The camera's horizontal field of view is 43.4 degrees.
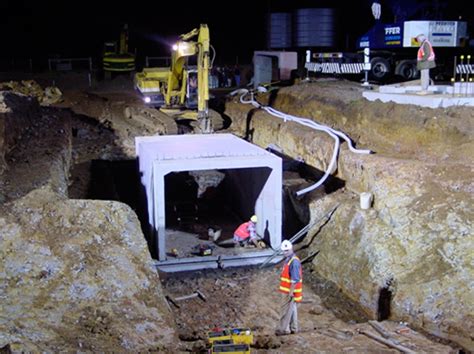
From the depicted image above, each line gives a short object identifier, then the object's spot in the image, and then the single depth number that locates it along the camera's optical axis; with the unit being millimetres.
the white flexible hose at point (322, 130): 14391
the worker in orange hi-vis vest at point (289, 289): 9461
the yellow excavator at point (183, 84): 18766
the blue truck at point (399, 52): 22109
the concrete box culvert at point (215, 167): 12781
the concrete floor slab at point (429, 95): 14414
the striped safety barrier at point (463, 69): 20969
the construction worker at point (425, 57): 14898
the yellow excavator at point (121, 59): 28562
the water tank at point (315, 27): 29281
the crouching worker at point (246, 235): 13931
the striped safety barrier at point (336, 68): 24469
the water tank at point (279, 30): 30719
